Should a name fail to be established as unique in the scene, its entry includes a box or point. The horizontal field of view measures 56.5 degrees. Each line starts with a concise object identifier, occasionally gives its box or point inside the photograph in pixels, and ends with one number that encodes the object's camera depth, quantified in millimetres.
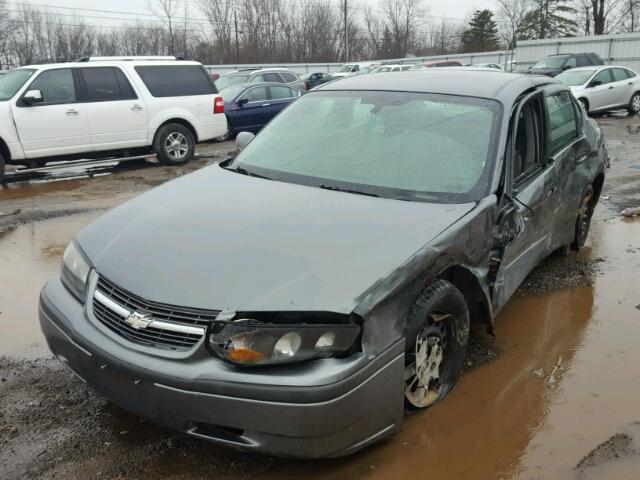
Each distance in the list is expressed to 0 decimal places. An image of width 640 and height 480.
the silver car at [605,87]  17977
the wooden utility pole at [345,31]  50788
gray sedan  2355
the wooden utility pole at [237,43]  55662
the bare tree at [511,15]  60812
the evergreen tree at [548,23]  54375
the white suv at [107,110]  9562
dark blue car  14209
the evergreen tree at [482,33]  71125
